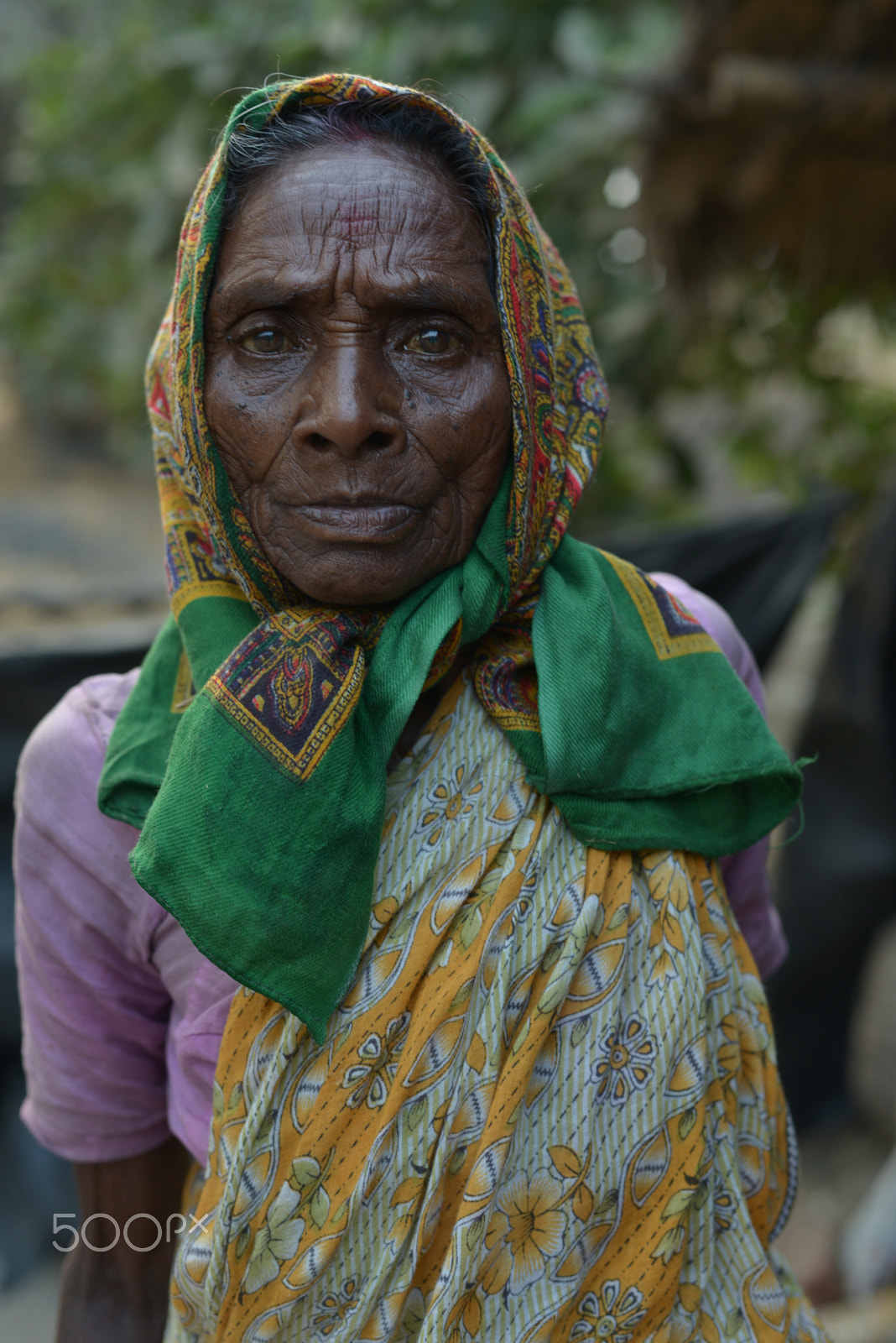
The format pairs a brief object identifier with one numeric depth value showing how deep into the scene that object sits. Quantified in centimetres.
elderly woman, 105
